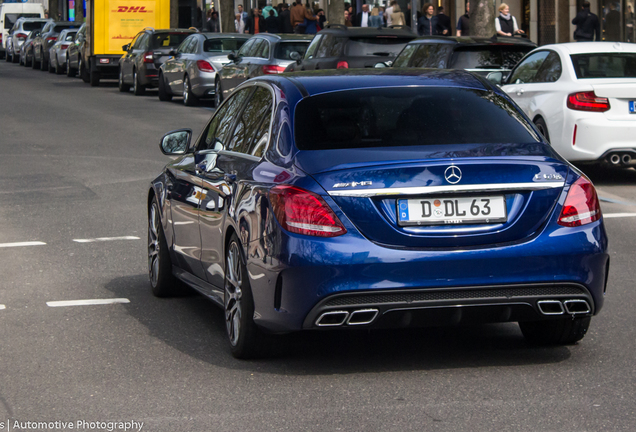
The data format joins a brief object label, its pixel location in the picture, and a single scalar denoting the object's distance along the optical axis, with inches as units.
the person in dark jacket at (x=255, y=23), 1656.5
